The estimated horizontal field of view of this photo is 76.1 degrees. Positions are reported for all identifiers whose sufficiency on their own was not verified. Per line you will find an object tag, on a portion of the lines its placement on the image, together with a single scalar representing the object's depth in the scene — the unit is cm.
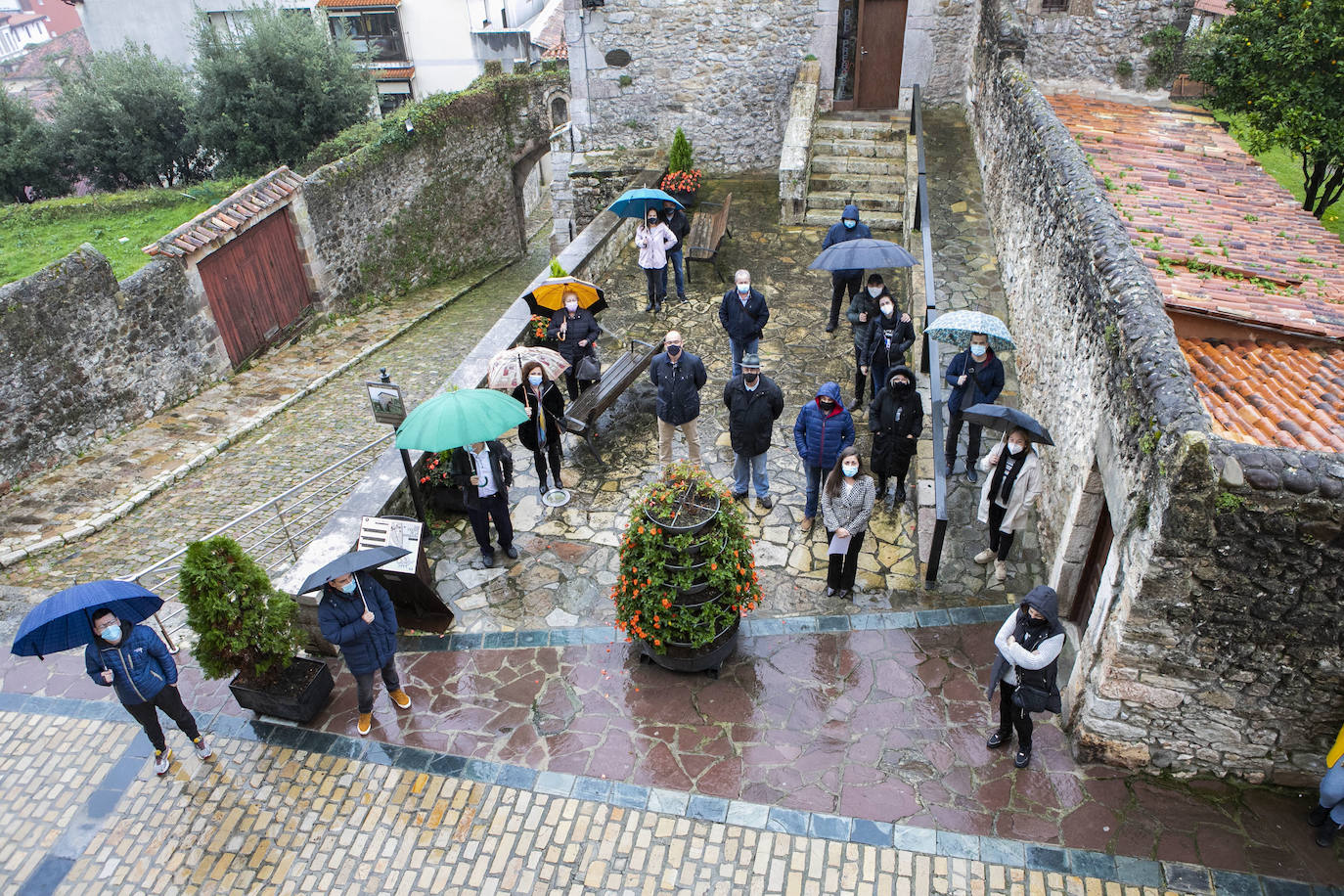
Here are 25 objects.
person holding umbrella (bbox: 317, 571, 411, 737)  578
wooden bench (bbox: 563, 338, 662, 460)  852
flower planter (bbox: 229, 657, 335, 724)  612
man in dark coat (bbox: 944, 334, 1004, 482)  755
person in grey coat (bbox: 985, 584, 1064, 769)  518
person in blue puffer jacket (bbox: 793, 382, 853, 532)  703
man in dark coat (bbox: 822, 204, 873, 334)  985
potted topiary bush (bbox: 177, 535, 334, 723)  578
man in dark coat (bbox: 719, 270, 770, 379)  912
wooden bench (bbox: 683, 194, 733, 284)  1201
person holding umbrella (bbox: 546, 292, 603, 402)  891
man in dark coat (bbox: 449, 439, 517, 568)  705
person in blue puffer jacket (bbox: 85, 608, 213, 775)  554
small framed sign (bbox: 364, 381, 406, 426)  735
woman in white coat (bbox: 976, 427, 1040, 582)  646
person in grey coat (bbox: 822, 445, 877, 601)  657
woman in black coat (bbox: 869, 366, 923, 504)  710
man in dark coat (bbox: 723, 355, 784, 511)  746
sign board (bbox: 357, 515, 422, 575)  662
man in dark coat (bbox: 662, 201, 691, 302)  1137
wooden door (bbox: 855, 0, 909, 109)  1439
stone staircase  1316
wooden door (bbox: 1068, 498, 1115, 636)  607
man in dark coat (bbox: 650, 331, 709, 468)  783
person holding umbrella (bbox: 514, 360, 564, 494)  783
